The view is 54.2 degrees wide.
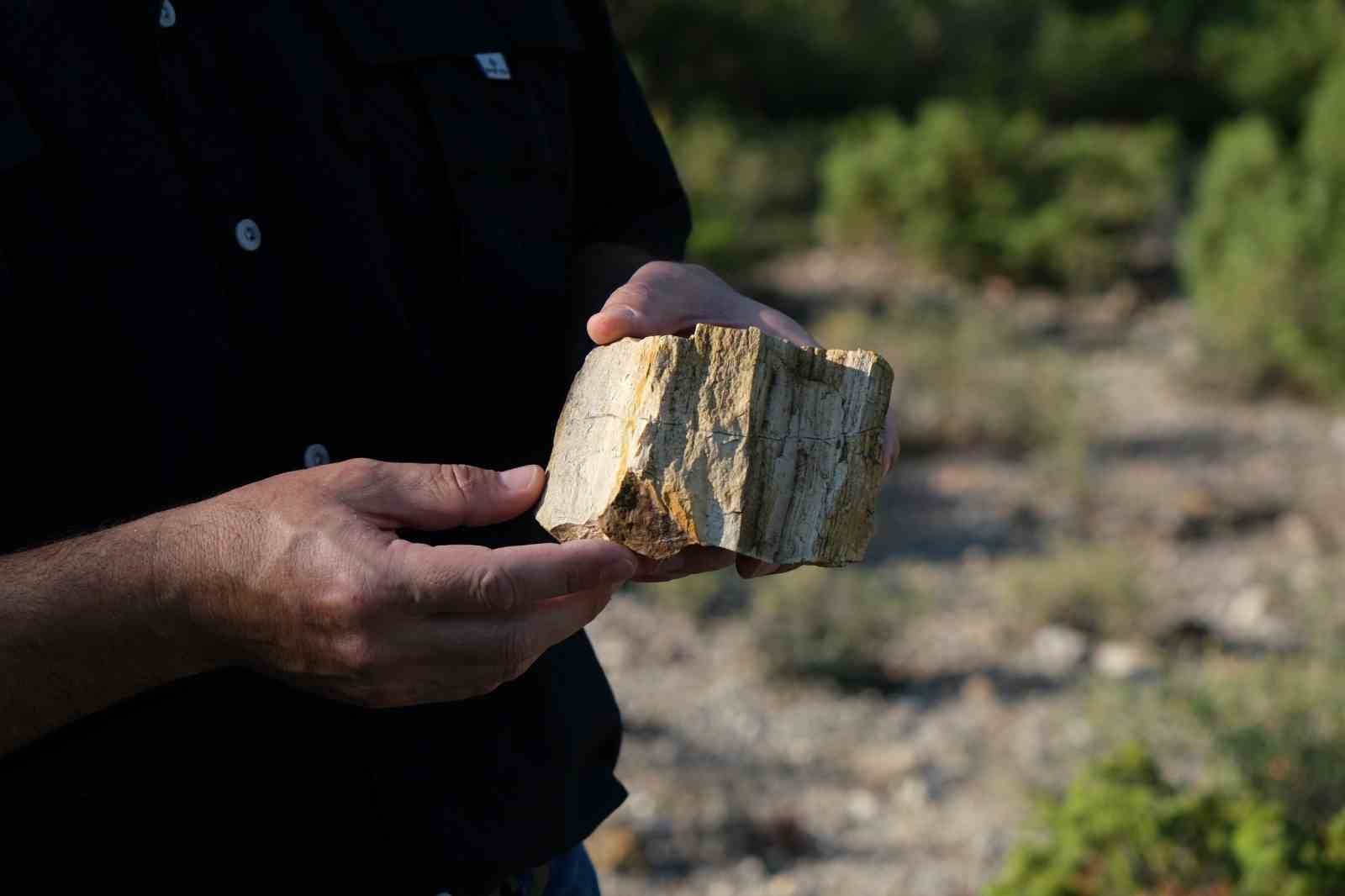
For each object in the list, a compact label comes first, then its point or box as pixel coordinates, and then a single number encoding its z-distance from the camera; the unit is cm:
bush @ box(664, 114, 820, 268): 862
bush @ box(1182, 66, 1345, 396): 627
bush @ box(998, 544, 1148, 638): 427
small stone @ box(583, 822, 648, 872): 318
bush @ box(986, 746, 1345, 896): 225
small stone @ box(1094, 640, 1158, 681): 403
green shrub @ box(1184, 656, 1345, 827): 284
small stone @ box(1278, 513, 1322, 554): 484
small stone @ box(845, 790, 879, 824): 344
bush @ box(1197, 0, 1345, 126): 1175
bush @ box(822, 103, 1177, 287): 838
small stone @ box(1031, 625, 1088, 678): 414
